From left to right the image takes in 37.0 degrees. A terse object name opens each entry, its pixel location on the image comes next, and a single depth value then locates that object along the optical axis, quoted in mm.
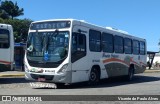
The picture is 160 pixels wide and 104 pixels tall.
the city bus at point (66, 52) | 10746
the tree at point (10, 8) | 50398
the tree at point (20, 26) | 43405
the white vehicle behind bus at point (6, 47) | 13277
